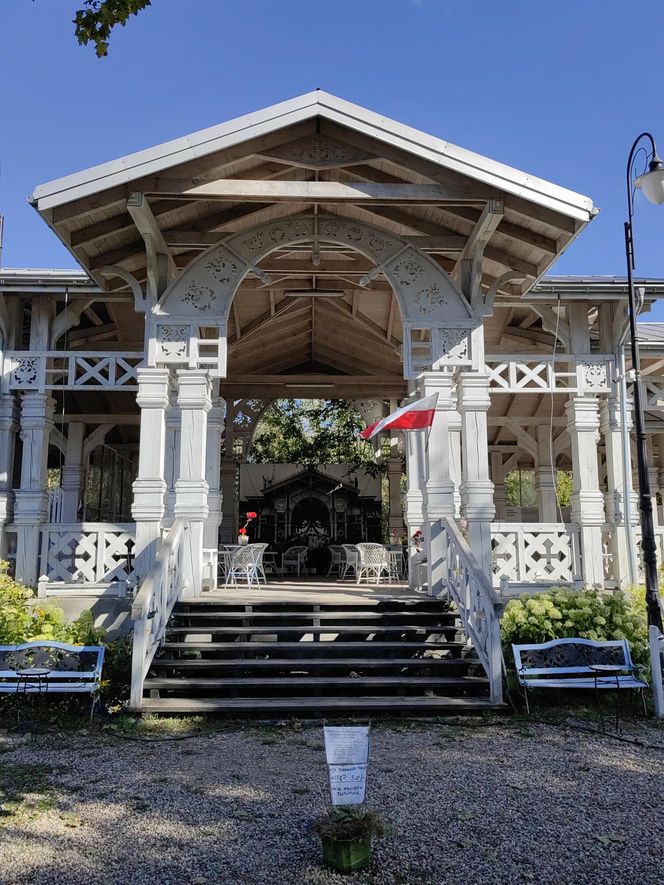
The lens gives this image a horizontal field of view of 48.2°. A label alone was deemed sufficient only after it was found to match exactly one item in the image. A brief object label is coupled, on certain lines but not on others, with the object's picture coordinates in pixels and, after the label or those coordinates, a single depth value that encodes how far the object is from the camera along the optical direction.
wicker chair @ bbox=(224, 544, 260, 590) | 10.95
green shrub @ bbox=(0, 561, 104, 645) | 7.42
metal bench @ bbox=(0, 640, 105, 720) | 6.52
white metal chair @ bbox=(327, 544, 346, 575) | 16.97
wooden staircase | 6.64
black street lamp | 6.94
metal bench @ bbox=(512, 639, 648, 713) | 6.54
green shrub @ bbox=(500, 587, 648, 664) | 7.30
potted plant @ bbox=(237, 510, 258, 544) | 12.73
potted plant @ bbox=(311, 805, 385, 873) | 3.40
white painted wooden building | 7.92
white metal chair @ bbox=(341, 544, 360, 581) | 13.25
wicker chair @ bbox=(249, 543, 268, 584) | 11.20
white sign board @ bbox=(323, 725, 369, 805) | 3.62
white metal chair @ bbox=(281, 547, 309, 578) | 16.47
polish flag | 8.84
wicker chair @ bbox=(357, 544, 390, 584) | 11.98
